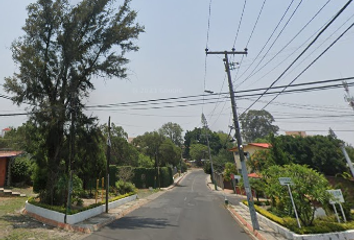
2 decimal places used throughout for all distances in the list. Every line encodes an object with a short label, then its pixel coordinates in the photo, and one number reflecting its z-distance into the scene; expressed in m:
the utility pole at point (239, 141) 12.30
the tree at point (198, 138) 96.19
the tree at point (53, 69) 15.73
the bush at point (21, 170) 25.39
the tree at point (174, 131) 102.50
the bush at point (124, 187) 28.69
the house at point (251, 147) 41.41
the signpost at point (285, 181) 11.30
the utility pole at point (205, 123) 43.94
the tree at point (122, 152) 46.97
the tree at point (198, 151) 91.61
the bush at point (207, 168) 56.59
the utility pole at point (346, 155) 15.27
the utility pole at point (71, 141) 13.18
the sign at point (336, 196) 11.48
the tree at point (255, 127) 99.31
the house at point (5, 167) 23.97
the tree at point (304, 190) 11.19
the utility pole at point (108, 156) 16.98
